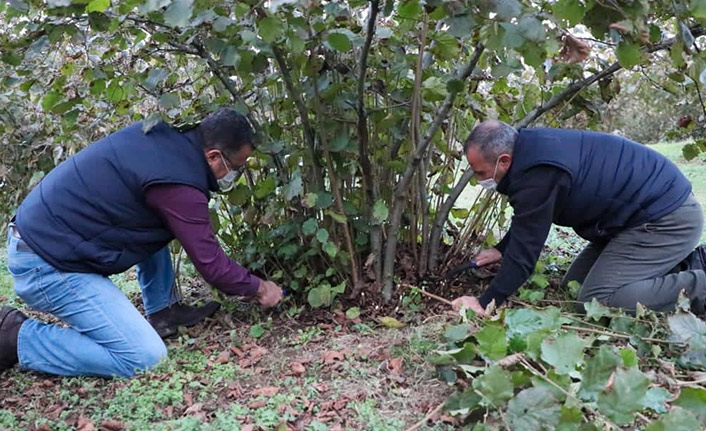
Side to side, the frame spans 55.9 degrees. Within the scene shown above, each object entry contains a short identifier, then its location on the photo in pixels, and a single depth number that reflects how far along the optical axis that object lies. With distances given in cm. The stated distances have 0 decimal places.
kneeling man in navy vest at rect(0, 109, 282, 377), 282
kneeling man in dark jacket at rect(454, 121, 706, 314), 289
